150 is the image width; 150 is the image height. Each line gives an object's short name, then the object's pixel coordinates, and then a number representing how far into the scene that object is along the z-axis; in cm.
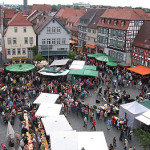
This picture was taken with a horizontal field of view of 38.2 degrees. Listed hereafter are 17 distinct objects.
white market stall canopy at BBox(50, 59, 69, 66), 3355
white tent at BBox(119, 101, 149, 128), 1856
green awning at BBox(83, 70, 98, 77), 2860
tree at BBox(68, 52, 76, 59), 4005
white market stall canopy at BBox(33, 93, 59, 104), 2066
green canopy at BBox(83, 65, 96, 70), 3161
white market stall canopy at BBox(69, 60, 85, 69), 3196
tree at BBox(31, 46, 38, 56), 3922
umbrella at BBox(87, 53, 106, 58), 4111
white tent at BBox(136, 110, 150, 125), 1746
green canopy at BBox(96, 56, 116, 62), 3684
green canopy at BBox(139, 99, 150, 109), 2022
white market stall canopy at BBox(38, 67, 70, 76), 2895
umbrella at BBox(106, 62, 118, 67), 3420
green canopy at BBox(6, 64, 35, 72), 2961
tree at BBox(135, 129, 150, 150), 1285
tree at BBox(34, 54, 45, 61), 3638
